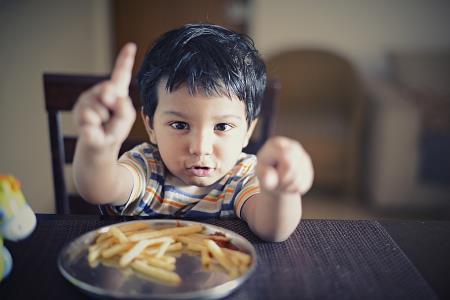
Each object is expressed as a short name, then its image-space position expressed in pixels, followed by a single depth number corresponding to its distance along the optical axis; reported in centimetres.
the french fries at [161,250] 65
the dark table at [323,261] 63
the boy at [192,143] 66
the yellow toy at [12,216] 61
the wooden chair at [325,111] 316
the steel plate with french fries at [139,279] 57
